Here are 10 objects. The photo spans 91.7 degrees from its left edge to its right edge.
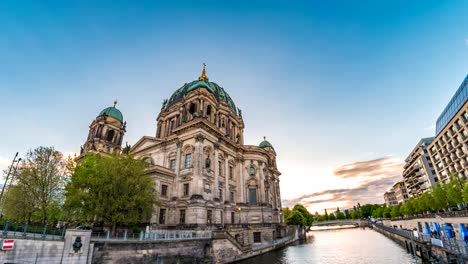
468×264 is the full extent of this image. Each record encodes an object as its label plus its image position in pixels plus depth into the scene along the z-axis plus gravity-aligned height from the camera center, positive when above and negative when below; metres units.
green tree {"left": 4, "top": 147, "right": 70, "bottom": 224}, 25.86 +3.76
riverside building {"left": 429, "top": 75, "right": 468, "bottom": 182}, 51.25 +16.75
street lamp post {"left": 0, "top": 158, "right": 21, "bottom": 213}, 26.75 +5.80
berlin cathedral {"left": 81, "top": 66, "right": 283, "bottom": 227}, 32.09 +9.37
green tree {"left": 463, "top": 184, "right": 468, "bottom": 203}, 36.50 +2.10
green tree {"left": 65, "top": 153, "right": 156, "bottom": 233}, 21.95 +2.65
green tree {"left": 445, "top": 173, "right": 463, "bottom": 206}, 42.77 +3.13
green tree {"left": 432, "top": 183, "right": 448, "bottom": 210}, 48.00 +2.42
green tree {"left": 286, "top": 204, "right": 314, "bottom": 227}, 65.56 -1.20
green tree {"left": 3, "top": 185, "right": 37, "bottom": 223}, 26.02 +2.27
